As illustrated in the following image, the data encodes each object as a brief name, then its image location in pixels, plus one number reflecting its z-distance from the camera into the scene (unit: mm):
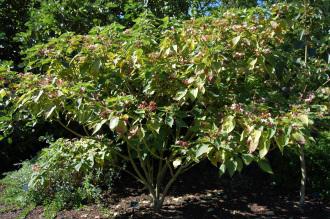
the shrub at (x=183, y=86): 3043
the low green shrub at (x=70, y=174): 3810
